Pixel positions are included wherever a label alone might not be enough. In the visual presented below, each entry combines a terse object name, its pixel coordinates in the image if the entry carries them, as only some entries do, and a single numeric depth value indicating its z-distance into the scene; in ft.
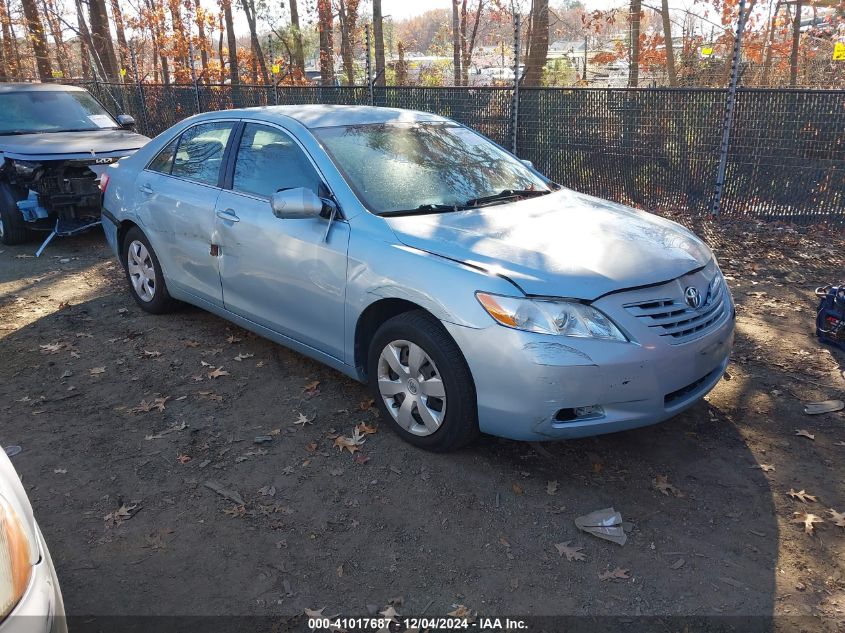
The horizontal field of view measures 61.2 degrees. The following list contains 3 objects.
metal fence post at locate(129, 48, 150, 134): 47.33
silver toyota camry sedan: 10.56
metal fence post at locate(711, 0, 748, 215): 26.14
